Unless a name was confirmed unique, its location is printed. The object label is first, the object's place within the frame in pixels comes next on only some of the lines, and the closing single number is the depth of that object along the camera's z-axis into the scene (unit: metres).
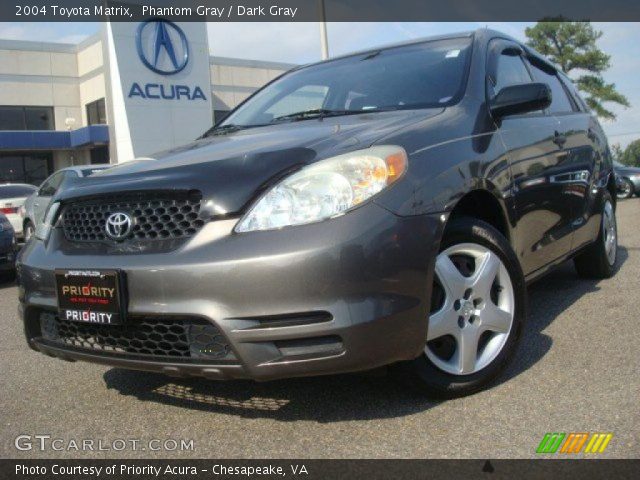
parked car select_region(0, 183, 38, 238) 12.84
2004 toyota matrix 2.30
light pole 18.25
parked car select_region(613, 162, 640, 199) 17.39
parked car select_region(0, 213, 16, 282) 7.65
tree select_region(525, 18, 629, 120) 40.56
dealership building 25.12
